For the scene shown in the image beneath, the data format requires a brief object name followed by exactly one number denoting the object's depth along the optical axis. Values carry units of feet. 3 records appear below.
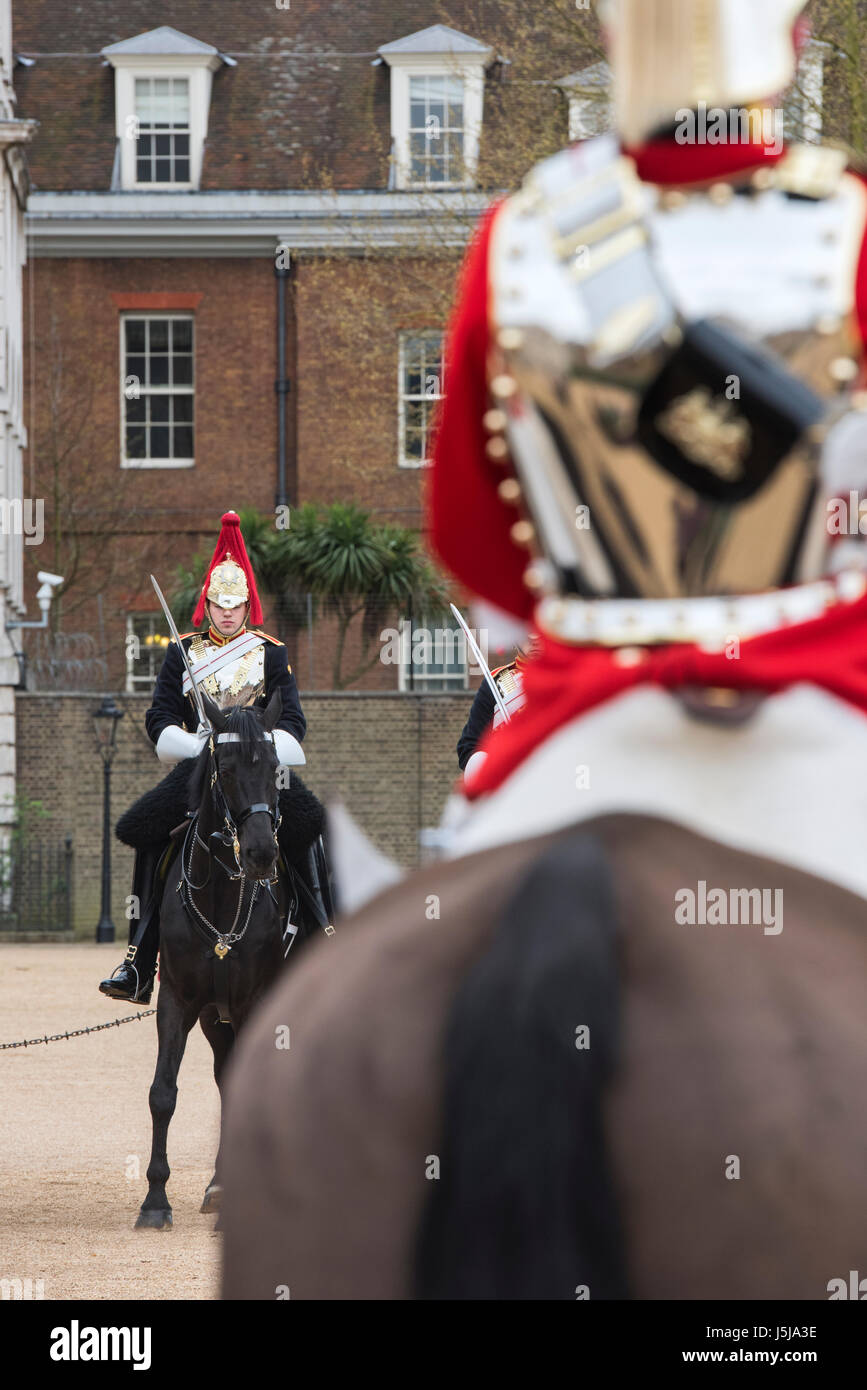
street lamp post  75.00
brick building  99.81
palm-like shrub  87.76
